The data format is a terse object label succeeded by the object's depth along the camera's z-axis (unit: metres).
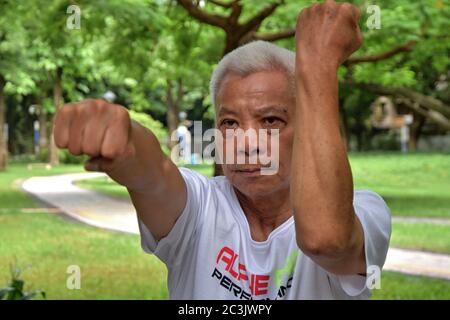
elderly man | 1.17
